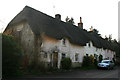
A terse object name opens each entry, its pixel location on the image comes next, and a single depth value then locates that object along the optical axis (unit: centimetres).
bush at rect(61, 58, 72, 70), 2141
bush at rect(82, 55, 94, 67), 2794
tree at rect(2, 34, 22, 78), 1238
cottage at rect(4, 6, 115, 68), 1988
